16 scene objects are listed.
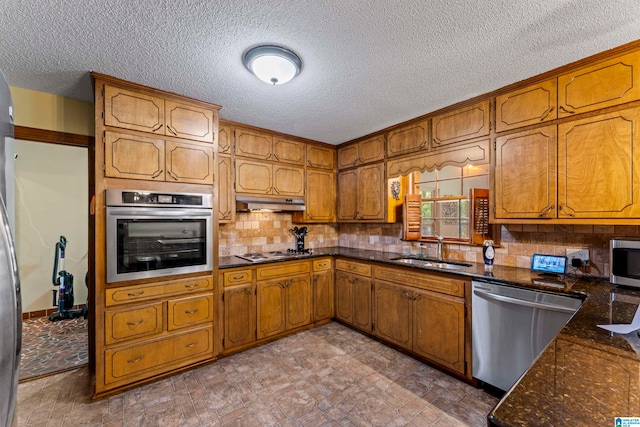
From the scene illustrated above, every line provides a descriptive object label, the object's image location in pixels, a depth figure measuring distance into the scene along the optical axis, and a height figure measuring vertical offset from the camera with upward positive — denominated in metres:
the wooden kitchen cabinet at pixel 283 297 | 3.12 -0.99
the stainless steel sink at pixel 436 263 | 2.93 -0.57
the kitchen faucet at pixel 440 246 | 3.14 -0.38
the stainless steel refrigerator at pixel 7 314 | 0.62 -0.23
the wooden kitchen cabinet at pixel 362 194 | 3.58 +0.26
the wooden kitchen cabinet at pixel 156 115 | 2.25 +0.87
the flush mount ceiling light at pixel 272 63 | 1.83 +1.03
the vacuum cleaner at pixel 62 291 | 3.94 -1.09
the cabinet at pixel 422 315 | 2.43 -1.00
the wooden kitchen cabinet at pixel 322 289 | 3.57 -0.99
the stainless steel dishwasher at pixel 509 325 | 1.92 -0.85
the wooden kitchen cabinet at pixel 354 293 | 3.29 -1.00
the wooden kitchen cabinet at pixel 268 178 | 3.30 +0.44
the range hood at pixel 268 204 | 3.27 +0.12
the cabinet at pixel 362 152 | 3.59 +0.83
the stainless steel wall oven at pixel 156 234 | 2.25 -0.18
